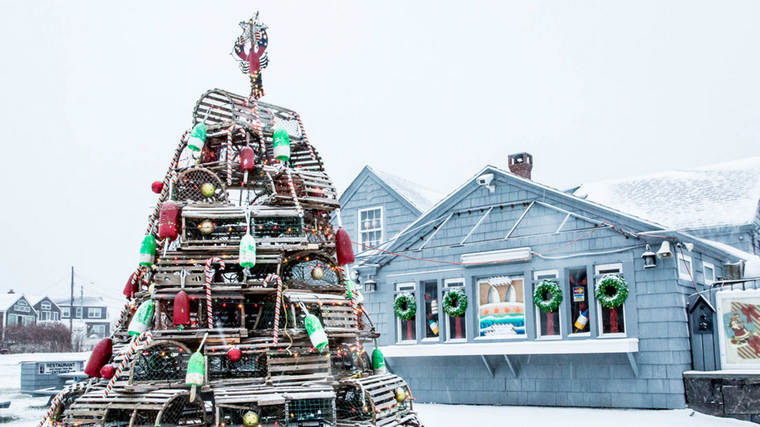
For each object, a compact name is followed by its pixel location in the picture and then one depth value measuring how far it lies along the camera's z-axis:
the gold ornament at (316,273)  11.59
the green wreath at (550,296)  17.88
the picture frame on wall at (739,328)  15.36
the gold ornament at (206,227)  11.23
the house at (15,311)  62.28
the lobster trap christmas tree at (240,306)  10.21
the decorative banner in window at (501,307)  18.88
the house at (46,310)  71.06
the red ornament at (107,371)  10.42
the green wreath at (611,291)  17.05
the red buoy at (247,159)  11.51
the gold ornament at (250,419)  9.55
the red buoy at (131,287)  12.50
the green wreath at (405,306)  20.39
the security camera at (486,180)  19.98
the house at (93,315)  78.19
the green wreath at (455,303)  19.28
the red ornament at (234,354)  10.06
